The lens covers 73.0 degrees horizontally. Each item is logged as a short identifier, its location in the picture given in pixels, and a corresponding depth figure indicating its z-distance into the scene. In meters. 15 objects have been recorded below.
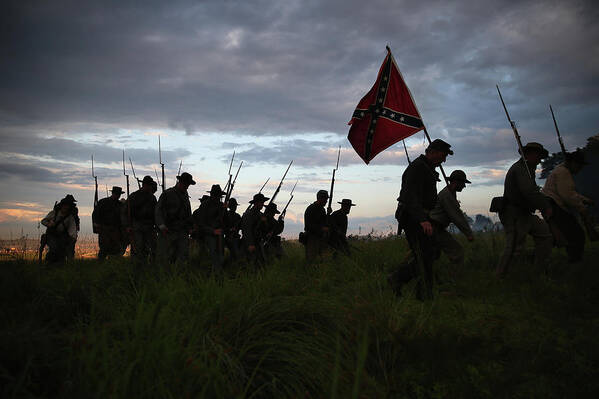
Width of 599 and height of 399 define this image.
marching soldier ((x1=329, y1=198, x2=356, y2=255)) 10.28
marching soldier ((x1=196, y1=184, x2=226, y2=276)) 9.46
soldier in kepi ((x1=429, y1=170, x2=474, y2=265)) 6.16
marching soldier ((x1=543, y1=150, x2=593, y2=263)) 6.00
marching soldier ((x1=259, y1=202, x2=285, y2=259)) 10.32
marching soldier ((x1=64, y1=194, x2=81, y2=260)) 9.71
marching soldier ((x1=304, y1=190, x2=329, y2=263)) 9.79
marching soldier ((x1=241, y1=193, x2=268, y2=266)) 10.01
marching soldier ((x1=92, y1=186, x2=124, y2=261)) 10.54
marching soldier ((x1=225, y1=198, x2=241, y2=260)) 11.43
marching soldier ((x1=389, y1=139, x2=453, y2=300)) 5.01
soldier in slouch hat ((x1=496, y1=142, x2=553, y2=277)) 5.89
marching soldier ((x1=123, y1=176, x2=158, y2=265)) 9.01
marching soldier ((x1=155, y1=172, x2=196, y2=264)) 8.51
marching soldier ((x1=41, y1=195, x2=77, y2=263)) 9.30
